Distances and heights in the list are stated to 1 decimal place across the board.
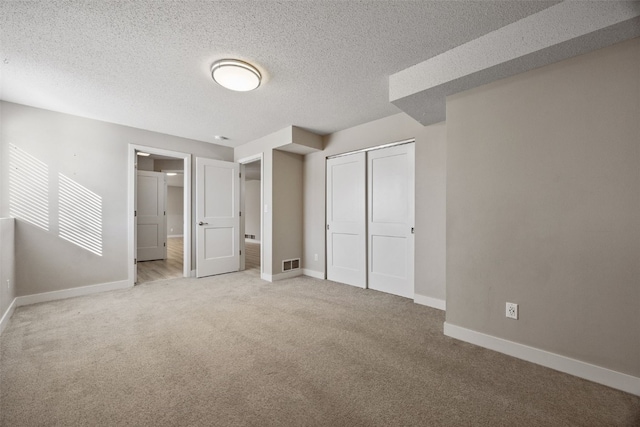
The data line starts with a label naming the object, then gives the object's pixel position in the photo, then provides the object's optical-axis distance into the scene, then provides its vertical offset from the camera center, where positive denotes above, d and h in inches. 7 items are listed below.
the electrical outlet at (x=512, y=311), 84.0 -30.9
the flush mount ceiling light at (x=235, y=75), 93.3 +50.9
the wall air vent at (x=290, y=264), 184.9 -35.8
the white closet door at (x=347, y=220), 162.2 -4.0
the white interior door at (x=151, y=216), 248.8 -1.7
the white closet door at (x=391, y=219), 141.1 -2.9
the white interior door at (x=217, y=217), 186.1 -2.1
